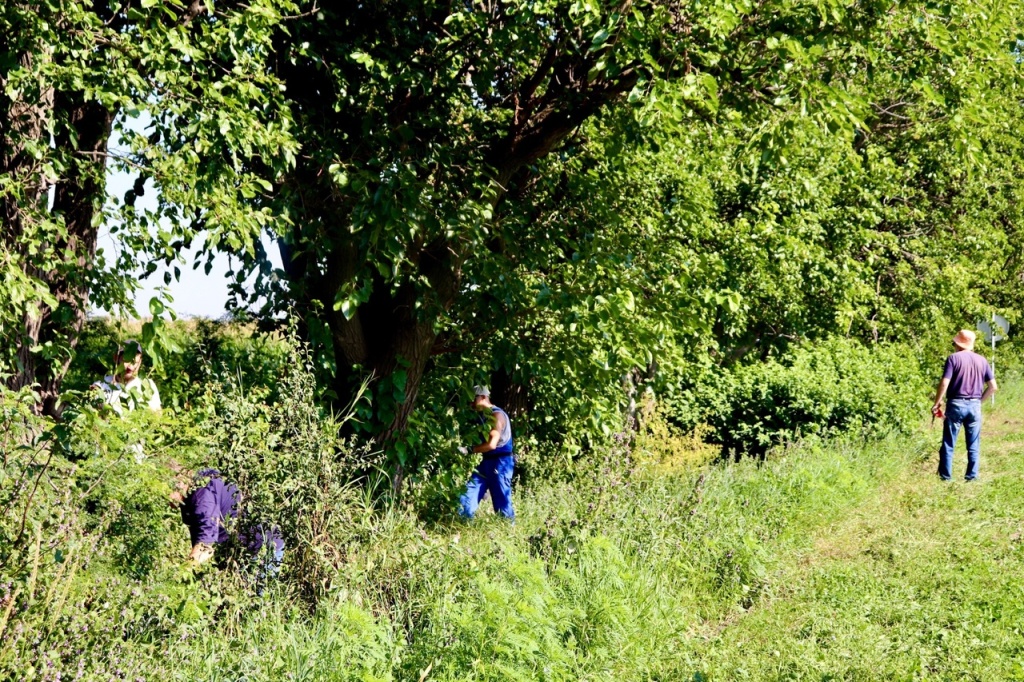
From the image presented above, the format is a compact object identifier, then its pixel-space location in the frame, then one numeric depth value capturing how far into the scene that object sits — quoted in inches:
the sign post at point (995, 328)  972.6
